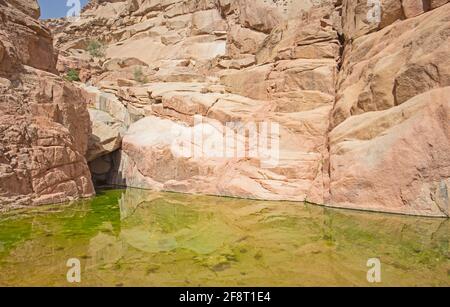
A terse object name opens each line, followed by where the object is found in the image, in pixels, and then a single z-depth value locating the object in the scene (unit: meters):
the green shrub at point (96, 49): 54.75
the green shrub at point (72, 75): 33.62
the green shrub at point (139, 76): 31.29
